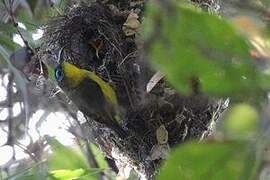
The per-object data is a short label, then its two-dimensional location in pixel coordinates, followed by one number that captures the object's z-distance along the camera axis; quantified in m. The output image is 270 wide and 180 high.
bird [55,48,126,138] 5.09
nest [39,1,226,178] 4.80
